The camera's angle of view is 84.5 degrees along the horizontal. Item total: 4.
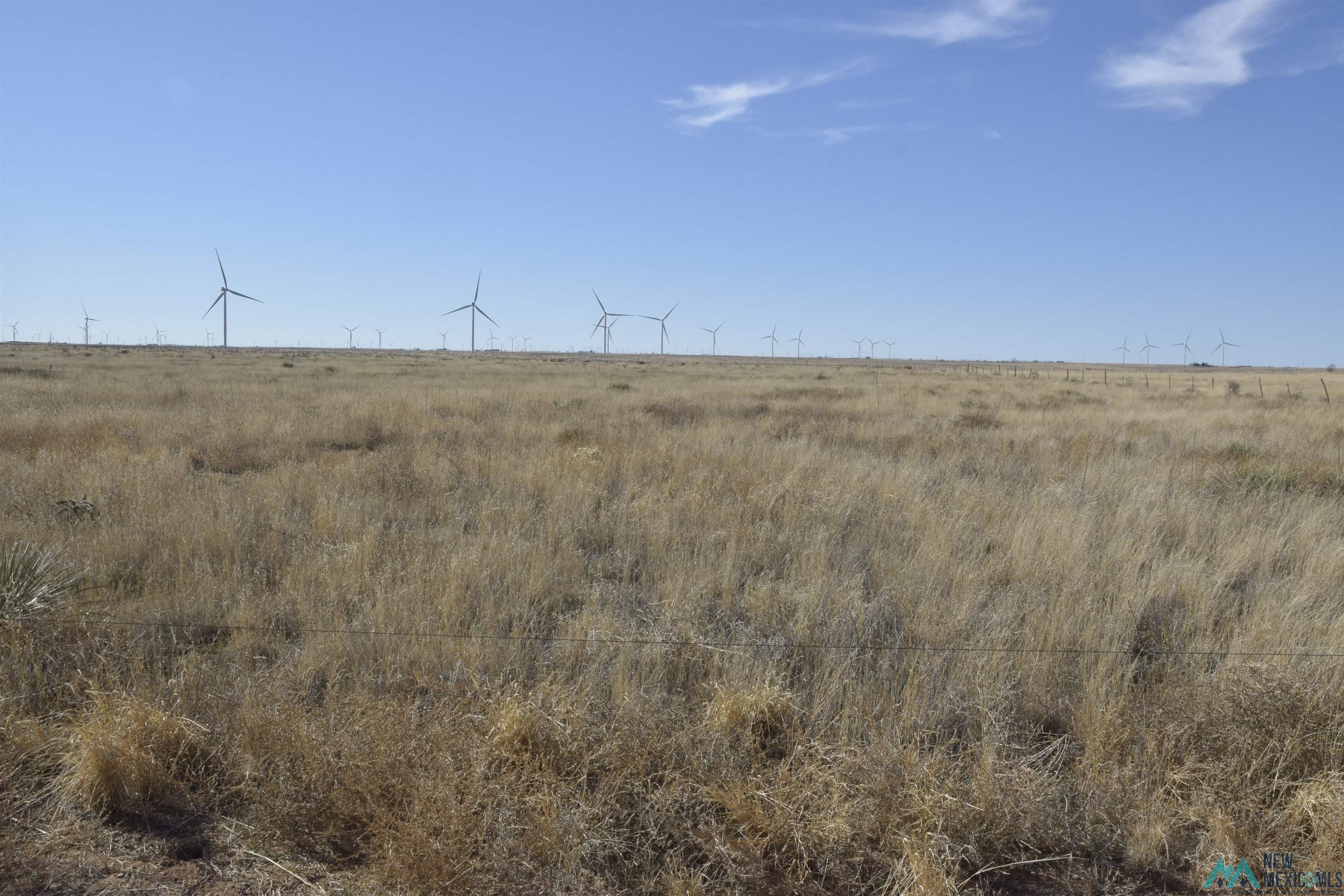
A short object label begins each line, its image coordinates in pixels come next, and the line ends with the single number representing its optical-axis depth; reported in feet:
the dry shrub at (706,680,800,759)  13.88
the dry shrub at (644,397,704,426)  60.49
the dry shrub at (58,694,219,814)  12.12
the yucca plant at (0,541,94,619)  16.16
